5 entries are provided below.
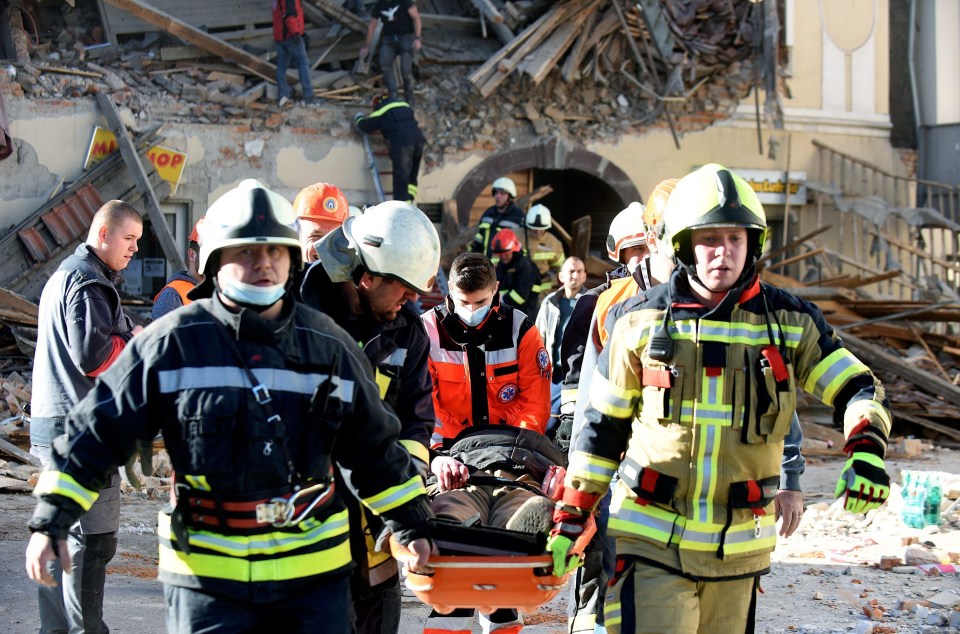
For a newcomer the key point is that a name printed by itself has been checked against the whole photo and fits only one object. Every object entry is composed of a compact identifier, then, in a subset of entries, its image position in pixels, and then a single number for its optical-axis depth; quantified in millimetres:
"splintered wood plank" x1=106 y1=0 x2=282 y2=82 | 14852
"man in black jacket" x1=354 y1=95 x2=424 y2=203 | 15070
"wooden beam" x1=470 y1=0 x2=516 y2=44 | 16344
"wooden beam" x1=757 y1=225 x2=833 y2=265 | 16453
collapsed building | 14289
